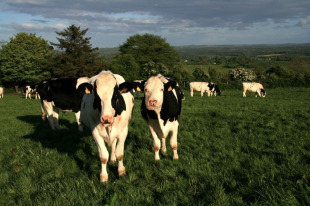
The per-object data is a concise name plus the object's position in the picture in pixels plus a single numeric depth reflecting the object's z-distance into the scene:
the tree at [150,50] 63.75
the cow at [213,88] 26.85
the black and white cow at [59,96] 10.53
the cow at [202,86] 26.88
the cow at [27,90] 31.60
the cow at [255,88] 26.10
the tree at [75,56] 46.59
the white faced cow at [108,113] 4.31
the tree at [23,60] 46.84
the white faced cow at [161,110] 5.45
